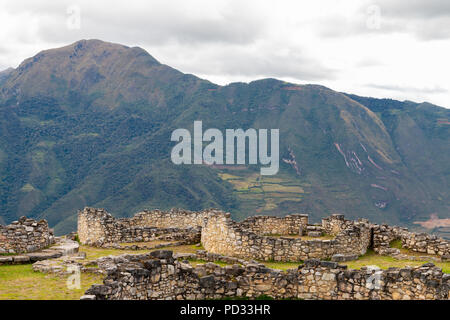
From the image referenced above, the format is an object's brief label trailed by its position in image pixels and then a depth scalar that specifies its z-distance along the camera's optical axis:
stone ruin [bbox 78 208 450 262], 26.55
